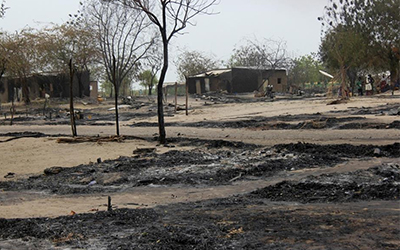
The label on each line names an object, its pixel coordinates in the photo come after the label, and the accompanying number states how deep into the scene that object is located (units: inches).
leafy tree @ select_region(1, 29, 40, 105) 1514.5
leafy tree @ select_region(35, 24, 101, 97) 1723.7
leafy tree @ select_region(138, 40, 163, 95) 1991.9
